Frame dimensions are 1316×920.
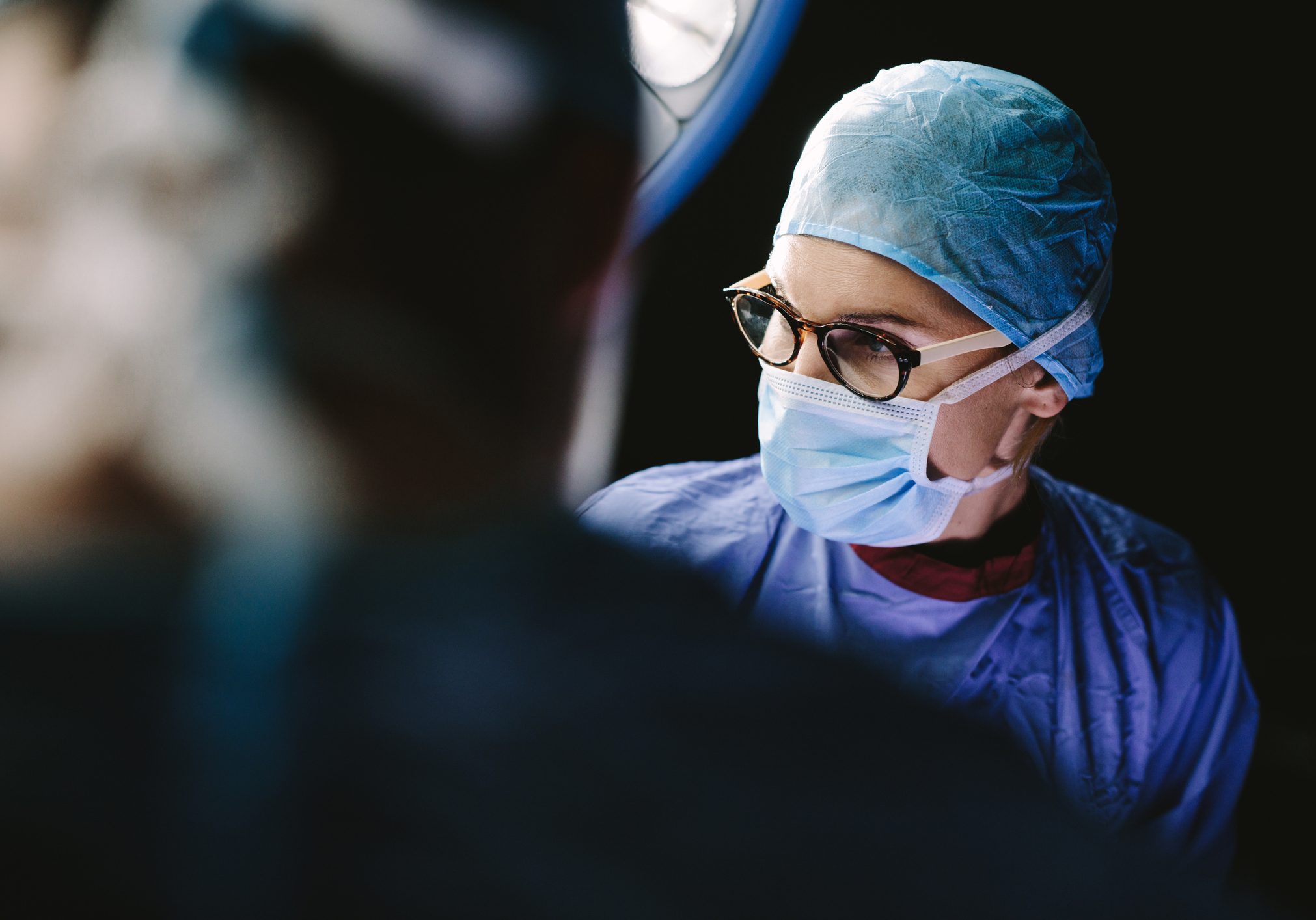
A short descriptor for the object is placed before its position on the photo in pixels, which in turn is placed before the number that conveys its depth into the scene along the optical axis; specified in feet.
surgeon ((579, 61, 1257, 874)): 2.59
